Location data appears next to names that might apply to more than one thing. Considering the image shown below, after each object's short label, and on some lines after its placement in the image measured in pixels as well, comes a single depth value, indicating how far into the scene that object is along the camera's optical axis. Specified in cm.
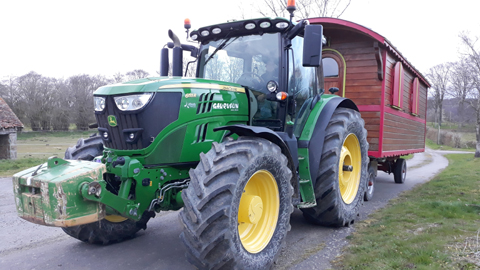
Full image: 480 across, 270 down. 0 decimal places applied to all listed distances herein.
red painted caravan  678
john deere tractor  289
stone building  2116
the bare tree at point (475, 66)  2088
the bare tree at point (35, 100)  5078
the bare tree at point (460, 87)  2654
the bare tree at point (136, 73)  5024
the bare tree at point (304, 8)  1696
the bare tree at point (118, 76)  4949
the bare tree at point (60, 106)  5194
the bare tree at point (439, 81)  5847
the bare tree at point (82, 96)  5259
